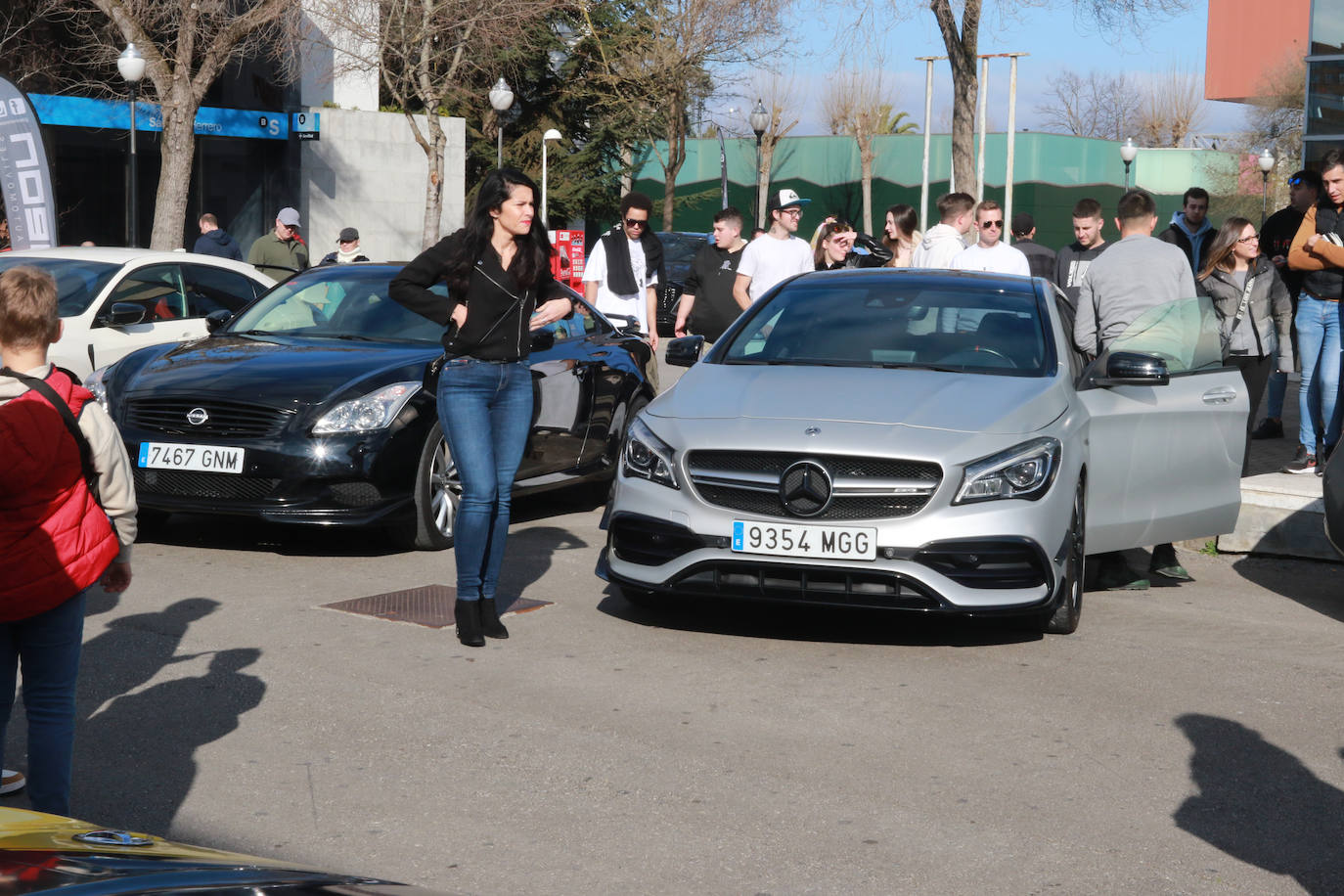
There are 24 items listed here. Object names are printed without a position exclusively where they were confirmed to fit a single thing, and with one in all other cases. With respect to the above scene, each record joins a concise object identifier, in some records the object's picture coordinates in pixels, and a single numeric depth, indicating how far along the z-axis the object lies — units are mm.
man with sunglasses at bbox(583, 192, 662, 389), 11344
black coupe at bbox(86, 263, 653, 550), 7656
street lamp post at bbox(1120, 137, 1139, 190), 41844
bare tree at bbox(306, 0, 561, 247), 30016
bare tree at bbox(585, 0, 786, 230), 44156
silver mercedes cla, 6039
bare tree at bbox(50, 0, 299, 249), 24578
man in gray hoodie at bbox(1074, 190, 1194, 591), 8133
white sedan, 10664
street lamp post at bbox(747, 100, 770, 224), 33125
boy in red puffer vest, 3719
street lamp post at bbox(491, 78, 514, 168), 30266
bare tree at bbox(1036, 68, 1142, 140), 73250
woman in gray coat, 11500
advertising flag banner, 15758
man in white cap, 10977
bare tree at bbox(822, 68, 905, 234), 61969
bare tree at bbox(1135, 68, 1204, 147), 70438
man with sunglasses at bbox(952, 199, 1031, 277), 10305
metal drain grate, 6719
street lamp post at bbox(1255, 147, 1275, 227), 44500
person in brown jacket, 10000
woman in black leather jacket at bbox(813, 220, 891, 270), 11906
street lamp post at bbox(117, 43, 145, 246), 20922
